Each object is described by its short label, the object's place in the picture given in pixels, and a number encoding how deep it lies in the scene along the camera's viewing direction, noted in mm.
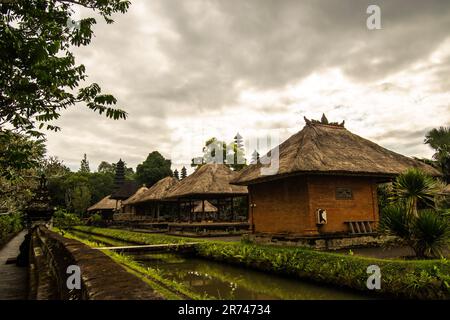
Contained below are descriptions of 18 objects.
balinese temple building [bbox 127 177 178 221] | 34094
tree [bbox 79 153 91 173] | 103938
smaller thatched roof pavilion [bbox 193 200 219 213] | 37562
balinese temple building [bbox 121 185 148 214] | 40341
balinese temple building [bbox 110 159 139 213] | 48125
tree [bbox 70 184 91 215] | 57500
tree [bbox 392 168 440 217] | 10938
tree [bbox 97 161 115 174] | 111875
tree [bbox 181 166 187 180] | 83988
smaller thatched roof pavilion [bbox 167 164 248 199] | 24703
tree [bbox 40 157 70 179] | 17922
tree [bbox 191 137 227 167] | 51312
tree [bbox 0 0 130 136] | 4664
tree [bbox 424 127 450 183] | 30047
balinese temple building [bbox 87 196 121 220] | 52031
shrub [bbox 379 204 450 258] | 9578
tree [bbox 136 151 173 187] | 56675
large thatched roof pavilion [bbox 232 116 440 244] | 14172
